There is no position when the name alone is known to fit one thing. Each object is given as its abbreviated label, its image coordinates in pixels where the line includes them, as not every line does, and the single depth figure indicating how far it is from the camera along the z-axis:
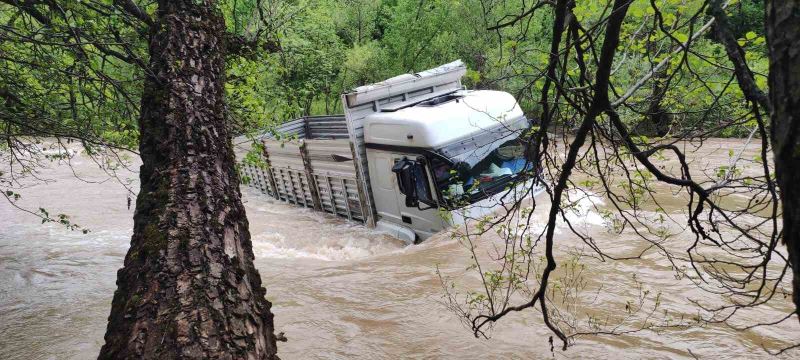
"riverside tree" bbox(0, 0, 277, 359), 1.99
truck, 7.09
